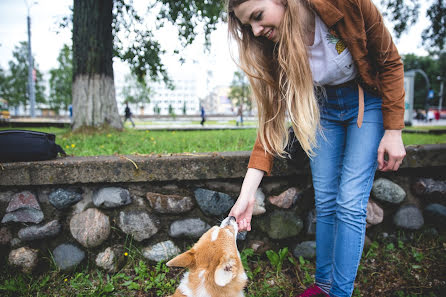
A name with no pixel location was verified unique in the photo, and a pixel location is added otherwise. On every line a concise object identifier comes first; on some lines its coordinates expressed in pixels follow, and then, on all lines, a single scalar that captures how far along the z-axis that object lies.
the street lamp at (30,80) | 19.12
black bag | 2.27
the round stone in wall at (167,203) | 2.45
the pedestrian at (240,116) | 20.95
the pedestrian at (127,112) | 20.42
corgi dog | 1.73
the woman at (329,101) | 1.58
